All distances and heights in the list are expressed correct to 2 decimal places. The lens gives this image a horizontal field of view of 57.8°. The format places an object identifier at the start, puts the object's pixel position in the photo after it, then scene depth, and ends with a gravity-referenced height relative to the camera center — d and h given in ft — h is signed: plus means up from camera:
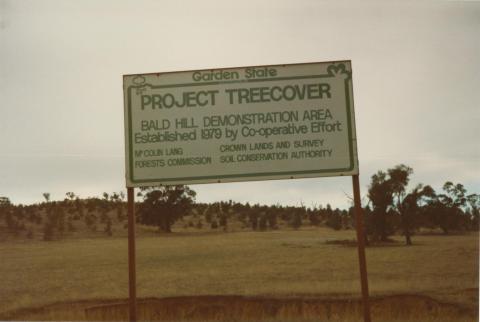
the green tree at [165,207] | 108.47 +1.46
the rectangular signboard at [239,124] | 15.53 +3.07
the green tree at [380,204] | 88.63 -0.36
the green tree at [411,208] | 96.53 -1.64
